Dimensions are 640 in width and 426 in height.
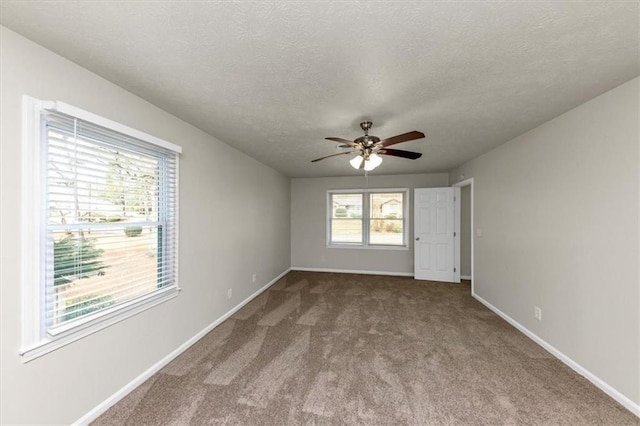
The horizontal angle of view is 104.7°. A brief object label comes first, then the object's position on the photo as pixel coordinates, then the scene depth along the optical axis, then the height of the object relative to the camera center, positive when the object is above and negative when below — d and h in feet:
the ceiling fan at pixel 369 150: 7.79 +2.05
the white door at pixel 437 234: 16.85 -1.52
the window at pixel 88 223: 4.68 -0.25
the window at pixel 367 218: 19.15 -0.48
